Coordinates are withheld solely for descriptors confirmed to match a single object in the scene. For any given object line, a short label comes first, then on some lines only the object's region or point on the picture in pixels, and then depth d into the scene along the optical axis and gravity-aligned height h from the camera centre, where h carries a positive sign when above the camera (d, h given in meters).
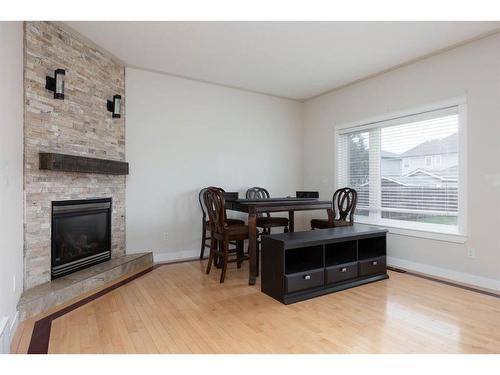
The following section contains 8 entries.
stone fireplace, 2.62 +0.66
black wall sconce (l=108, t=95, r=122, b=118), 3.62 +1.05
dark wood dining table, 3.12 -0.19
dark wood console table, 2.72 -0.74
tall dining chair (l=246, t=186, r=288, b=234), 3.99 -0.44
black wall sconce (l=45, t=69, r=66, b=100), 2.79 +1.03
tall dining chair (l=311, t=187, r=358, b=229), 4.14 -0.28
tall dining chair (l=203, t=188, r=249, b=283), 3.23 -0.43
